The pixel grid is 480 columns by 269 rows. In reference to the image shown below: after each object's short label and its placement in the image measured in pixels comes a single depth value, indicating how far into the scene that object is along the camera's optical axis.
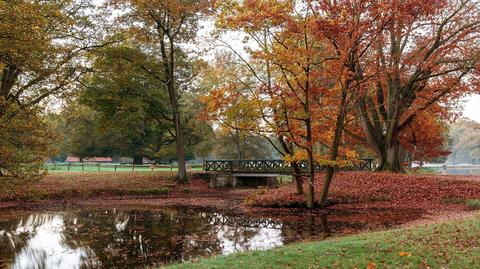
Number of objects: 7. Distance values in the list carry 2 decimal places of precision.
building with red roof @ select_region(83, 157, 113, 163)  76.68
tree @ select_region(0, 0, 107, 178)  12.91
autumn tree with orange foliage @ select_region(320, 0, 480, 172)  15.05
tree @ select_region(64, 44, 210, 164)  26.95
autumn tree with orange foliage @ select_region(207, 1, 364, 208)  15.83
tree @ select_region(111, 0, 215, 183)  26.17
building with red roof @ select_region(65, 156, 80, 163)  84.19
